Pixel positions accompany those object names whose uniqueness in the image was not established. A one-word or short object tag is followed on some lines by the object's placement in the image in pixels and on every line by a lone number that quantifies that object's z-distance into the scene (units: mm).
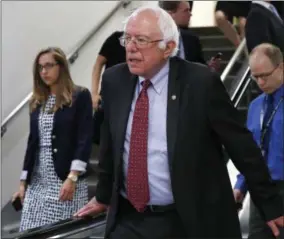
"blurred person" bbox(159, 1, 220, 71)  4305
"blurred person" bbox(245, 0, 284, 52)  4238
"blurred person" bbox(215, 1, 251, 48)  6281
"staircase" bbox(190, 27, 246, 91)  7184
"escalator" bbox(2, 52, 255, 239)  2619
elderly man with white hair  2326
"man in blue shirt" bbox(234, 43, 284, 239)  3160
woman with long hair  3695
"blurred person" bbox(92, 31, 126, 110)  4739
